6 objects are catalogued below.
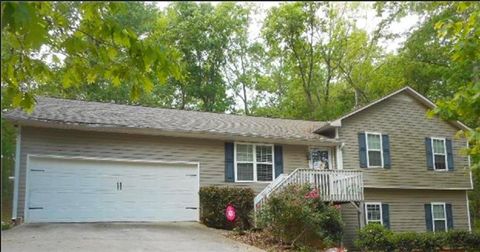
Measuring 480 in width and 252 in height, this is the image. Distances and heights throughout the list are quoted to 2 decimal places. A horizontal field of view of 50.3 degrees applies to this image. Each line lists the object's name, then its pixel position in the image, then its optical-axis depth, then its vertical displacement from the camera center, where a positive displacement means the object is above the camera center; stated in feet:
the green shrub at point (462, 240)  59.61 -8.22
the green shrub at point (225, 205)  55.52 -3.36
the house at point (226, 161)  52.49 +1.58
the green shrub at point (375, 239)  54.24 -7.07
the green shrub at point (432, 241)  56.54 -7.80
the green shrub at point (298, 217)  48.01 -4.22
